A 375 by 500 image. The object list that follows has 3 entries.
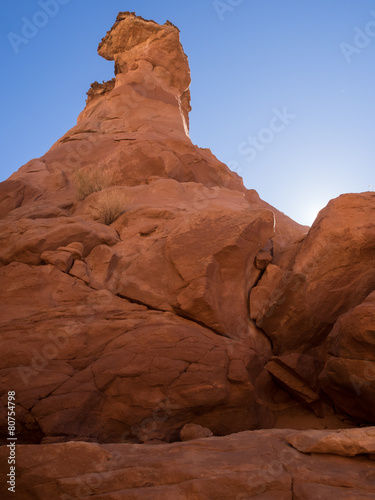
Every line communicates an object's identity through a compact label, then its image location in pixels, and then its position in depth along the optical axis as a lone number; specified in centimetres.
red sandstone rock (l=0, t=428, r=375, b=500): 325
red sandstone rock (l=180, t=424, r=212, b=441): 537
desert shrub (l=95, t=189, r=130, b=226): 969
